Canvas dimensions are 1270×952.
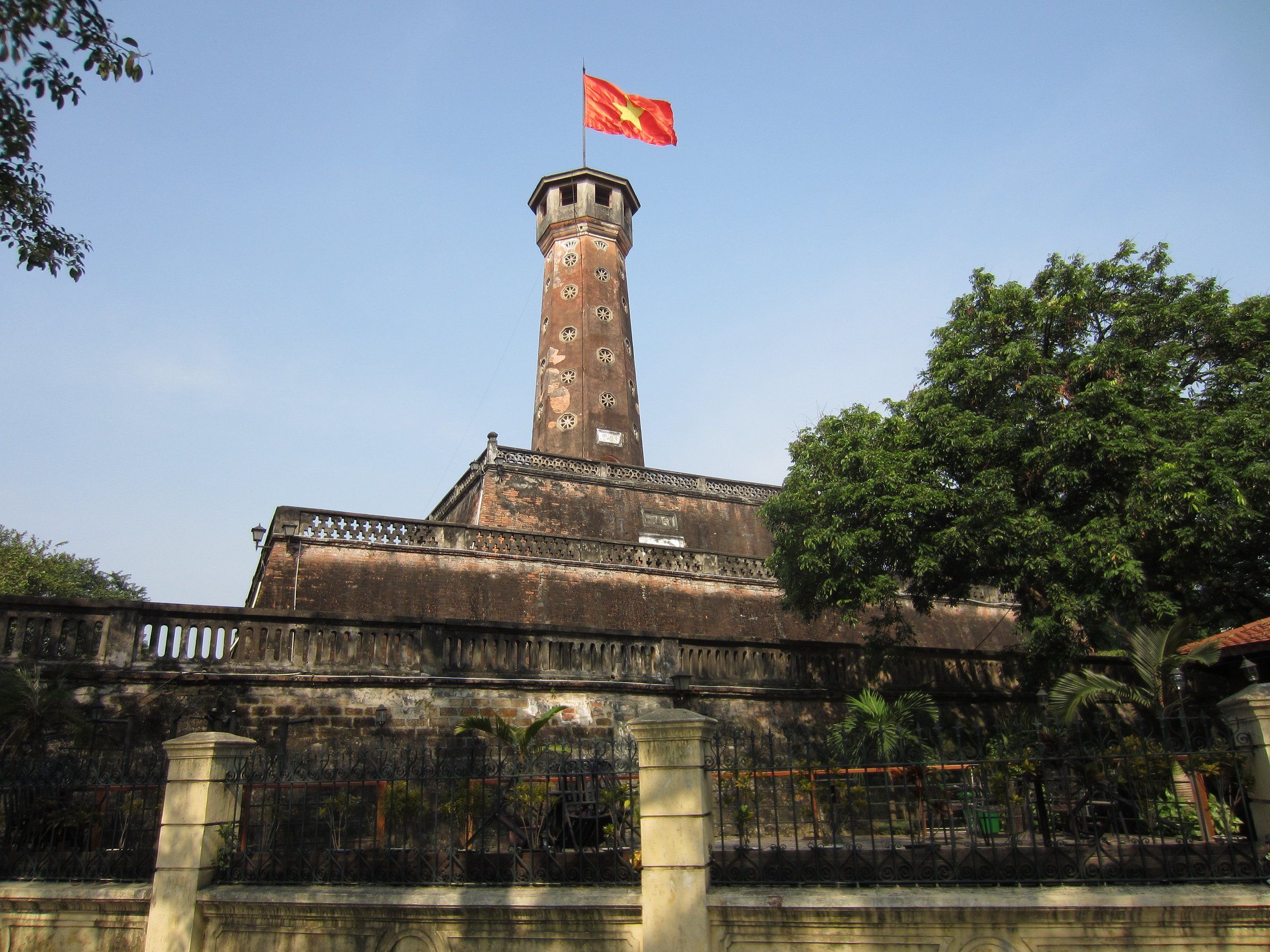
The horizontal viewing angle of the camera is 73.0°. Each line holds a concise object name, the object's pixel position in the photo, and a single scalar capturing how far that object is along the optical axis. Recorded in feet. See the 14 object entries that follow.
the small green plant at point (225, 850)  22.99
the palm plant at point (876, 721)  39.60
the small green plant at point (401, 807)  22.44
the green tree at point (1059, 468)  39.37
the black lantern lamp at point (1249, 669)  29.89
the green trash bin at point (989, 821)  20.38
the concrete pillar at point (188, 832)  21.86
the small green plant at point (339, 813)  24.49
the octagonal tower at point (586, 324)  90.74
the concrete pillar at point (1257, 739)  18.66
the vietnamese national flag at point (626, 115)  97.25
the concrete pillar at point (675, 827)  19.25
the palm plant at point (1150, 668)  33.94
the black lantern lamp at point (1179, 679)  33.19
